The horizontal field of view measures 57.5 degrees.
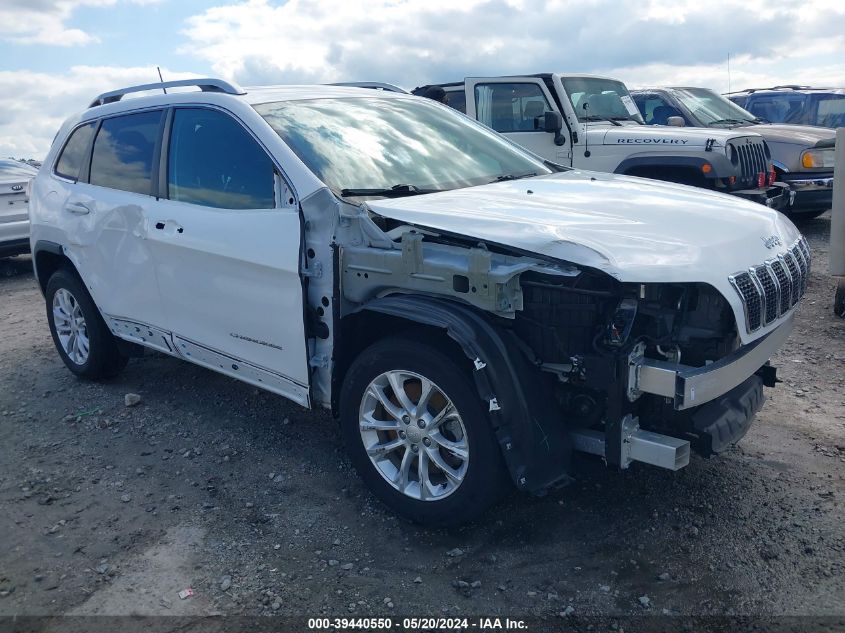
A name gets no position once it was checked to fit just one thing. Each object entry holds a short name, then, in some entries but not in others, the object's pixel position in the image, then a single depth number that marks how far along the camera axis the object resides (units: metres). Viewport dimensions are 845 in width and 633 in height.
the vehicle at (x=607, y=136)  8.40
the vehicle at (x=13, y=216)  10.59
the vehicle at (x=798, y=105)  12.91
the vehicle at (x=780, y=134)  9.66
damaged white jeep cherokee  3.11
